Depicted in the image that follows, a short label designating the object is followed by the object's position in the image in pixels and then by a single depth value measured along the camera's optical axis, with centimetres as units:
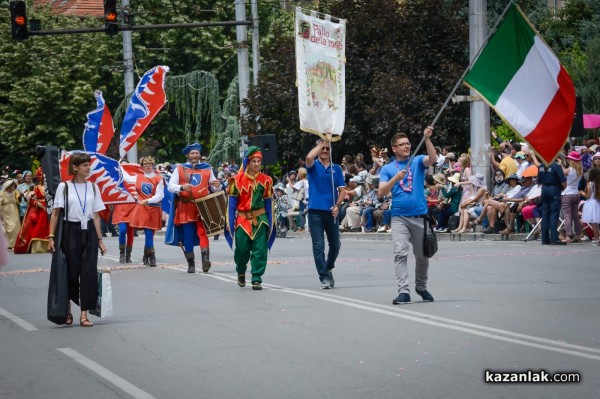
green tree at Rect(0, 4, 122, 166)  6475
